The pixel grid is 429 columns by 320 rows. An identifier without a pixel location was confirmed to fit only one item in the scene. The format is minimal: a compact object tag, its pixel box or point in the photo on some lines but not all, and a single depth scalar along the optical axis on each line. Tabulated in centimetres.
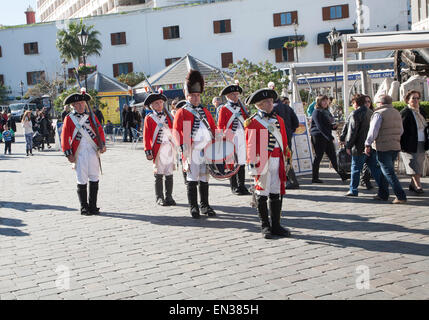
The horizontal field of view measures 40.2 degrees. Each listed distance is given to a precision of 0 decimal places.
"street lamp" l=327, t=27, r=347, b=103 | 2726
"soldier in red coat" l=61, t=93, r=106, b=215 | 934
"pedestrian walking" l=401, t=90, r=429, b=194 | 958
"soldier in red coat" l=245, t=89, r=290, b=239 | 712
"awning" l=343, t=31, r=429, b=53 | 1201
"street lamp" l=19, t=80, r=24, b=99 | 5726
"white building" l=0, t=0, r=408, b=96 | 4812
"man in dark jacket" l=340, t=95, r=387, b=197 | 977
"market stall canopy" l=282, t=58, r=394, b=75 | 1867
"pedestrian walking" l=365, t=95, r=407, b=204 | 908
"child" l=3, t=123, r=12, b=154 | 2340
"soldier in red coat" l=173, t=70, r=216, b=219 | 861
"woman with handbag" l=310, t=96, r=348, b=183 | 1141
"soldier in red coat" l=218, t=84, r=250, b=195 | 1014
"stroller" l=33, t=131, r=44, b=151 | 2418
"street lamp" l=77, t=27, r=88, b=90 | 2439
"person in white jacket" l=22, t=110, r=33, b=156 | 2211
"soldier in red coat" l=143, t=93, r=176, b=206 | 987
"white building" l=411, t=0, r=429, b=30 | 3209
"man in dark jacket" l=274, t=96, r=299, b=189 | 1084
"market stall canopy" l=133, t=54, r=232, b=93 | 2533
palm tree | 5175
